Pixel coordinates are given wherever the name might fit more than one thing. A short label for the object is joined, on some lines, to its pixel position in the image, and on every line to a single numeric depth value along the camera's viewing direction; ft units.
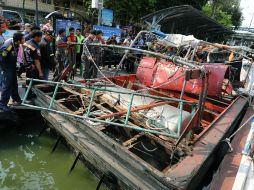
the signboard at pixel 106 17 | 42.27
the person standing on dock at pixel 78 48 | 26.02
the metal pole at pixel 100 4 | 30.50
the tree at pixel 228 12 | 118.97
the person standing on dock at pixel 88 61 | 22.20
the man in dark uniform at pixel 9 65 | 14.26
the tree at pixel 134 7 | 62.75
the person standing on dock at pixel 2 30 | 15.08
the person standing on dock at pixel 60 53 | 22.66
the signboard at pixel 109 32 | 35.46
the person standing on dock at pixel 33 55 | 15.85
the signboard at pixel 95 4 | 29.40
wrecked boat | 9.14
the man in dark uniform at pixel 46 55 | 17.80
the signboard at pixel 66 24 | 26.84
